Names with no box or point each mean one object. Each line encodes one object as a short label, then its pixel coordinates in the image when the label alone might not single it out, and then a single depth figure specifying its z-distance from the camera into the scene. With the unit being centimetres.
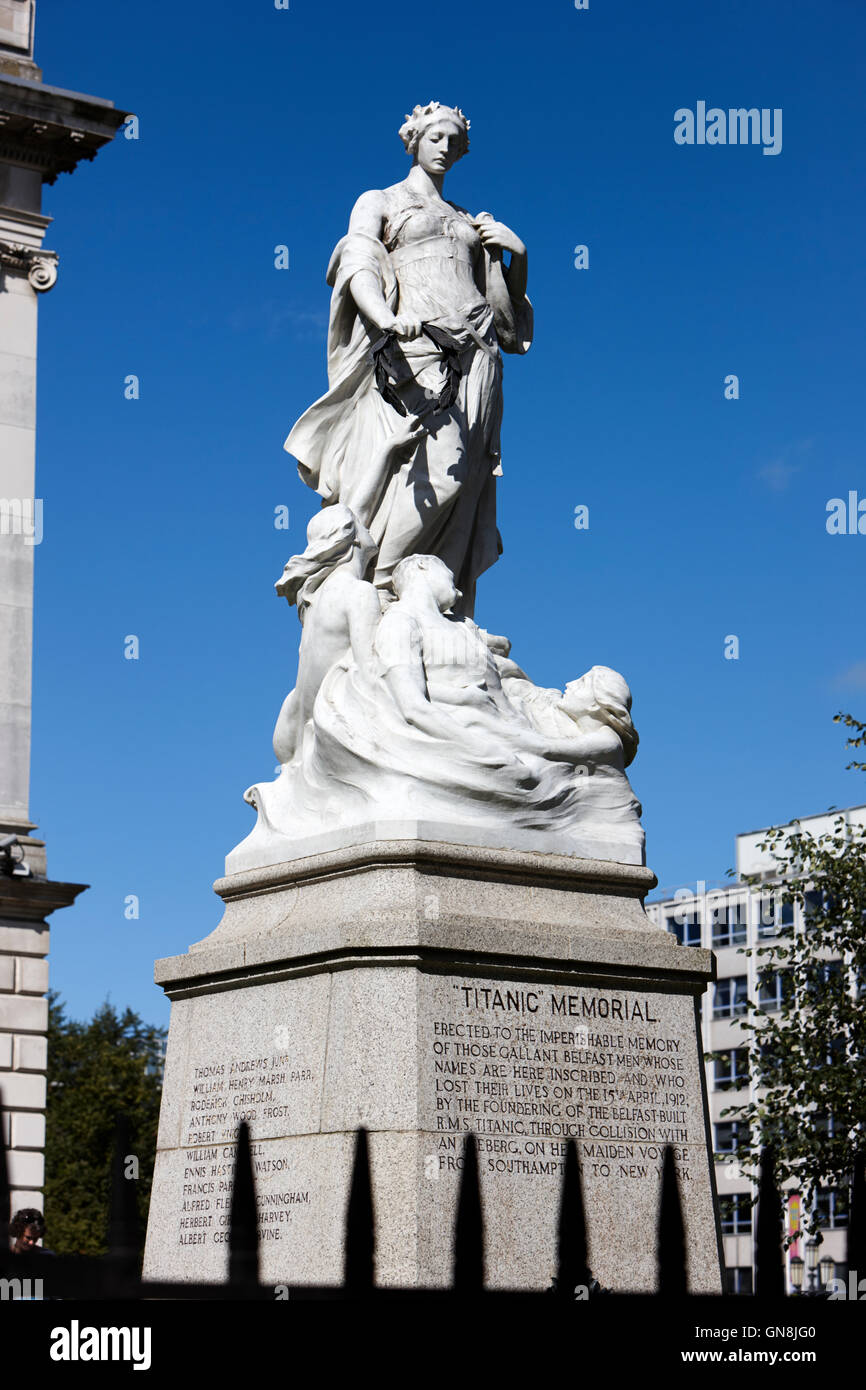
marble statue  1198
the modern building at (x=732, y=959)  8269
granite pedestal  1081
